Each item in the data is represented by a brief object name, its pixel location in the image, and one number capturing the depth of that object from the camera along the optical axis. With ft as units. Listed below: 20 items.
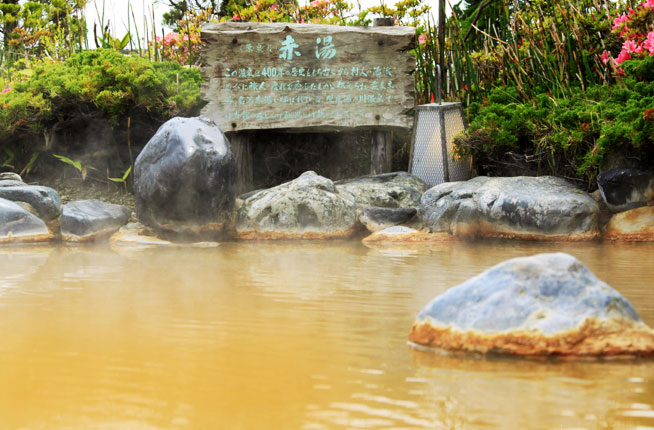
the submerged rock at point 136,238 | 22.33
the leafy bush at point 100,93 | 27.68
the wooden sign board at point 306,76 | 26.53
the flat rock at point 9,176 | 28.02
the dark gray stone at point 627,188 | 21.56
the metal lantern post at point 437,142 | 25.98
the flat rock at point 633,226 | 21.26
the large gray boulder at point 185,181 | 22.08
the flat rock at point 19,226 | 22.59
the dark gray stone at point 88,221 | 23.24
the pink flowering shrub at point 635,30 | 23.66
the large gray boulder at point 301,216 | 22.88
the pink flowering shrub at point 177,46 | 38.14
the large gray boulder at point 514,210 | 21.47
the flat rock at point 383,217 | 23.08
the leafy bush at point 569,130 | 21.56
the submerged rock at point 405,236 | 22.18
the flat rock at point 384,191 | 24.44
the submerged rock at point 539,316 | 9.84
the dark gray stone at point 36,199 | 24.38
